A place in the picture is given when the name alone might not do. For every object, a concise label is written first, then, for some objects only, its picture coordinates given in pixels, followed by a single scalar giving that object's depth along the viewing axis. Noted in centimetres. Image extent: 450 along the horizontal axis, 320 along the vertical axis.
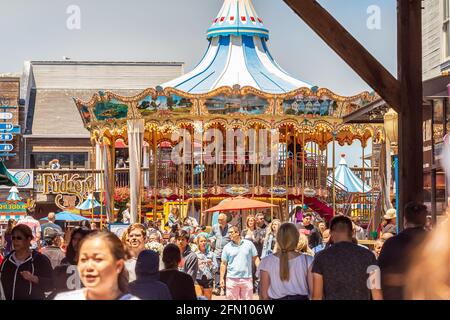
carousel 3316
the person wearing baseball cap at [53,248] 1391
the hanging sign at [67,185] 5362
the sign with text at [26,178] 5359
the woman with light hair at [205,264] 1736
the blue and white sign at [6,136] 5266
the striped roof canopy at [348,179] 4319
